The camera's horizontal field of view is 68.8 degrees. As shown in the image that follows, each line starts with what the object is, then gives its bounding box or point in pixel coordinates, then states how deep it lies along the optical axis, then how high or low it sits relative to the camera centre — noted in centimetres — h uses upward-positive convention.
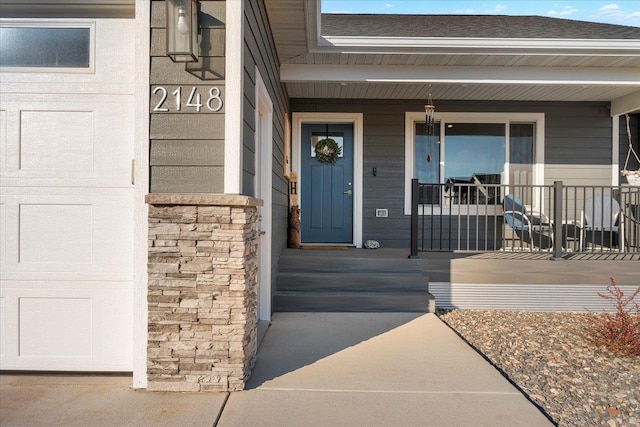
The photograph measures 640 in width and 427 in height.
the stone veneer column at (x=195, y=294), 264 -46
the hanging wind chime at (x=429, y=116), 620 +133
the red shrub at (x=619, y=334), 346 -89
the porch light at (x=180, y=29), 261 +102
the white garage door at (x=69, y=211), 290 +0
